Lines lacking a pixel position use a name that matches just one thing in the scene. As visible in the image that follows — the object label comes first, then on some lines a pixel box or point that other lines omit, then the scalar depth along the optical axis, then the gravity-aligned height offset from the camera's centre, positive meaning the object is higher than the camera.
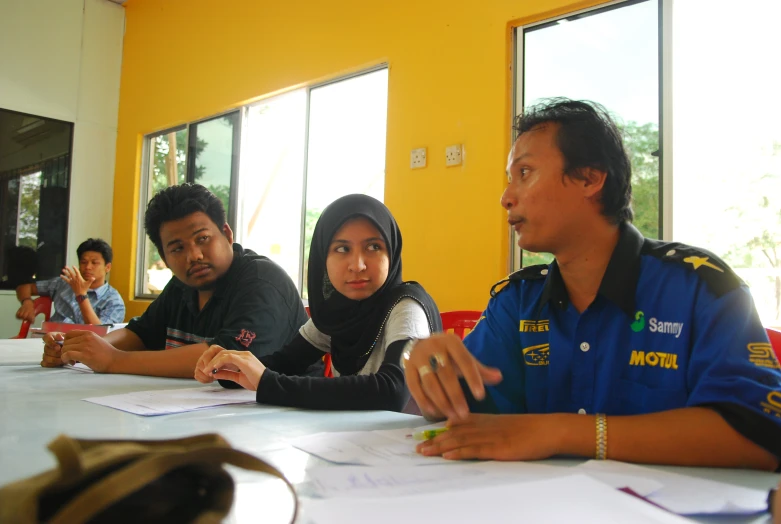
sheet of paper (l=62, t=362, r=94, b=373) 1.79 -0.24
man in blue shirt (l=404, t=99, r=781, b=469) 0.82 -0.07
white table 0.67 -0.23
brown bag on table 0.38 -0.13
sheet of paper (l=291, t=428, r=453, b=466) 0.78 -0.22
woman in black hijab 1.37 -0.02
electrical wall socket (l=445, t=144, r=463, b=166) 3.17 +0.81
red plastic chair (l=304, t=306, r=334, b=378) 1.94 -0.23
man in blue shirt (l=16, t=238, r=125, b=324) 3.95 -0.02
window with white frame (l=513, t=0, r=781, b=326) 2.40 +0.88
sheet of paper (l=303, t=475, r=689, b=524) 0.55 -0.21
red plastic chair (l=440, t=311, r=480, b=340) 2.09 -0.07
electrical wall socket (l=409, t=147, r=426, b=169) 3.34 +0.83
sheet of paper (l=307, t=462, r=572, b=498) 0.65 -0.21
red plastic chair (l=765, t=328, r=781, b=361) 1.23 -0.06
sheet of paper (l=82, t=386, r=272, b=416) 1.15 -0.23
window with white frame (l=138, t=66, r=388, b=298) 3.91 +1.07
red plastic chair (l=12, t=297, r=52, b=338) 4.26 -0.11
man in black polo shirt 1.69 -0.03
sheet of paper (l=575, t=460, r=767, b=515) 0.60 -0.21
